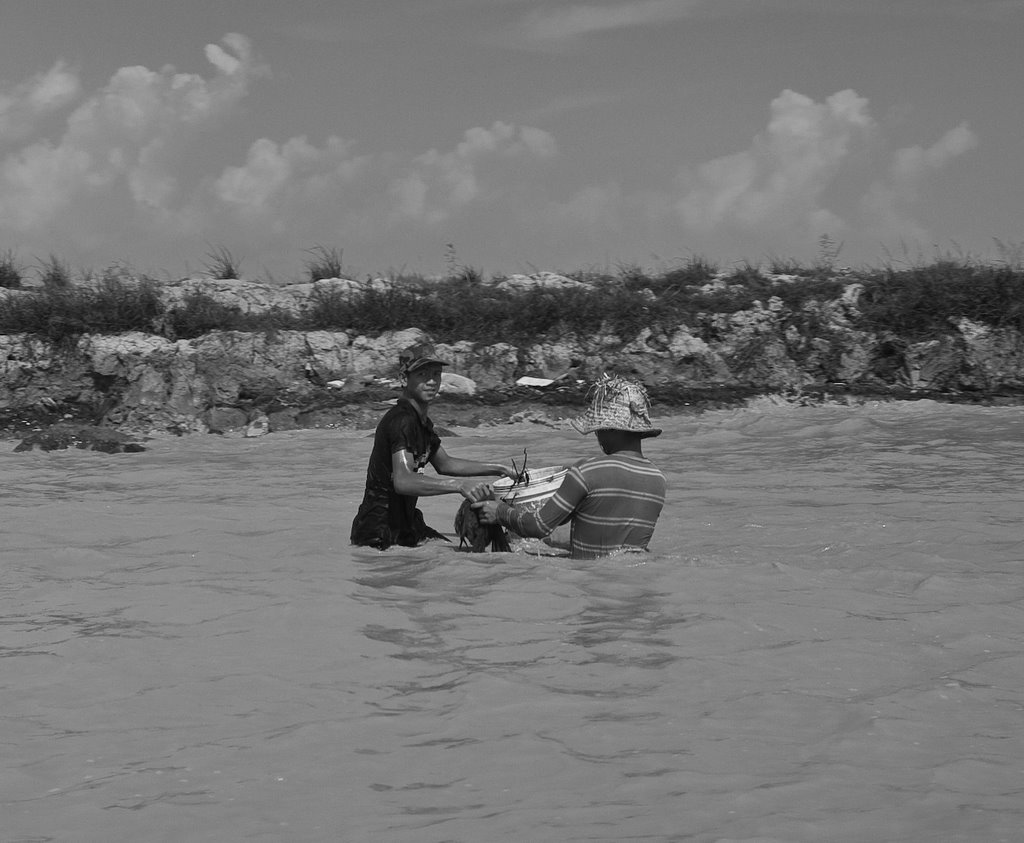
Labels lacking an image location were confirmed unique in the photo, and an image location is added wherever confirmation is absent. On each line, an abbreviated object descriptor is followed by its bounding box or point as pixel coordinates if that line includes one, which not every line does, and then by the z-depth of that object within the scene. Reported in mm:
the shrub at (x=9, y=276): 19281
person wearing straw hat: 6191
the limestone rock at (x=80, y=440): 14141
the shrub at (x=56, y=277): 18719
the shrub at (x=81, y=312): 17078
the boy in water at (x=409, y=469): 6859
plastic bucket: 6613
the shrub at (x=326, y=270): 19844
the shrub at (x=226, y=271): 19672
